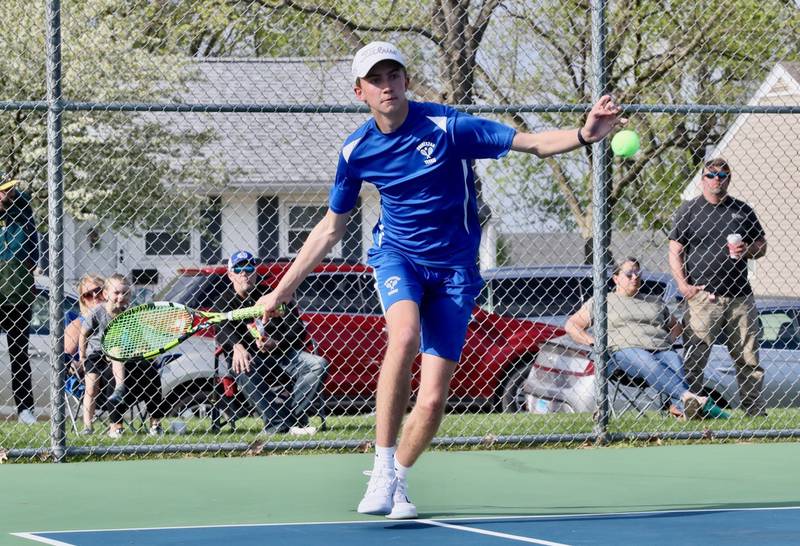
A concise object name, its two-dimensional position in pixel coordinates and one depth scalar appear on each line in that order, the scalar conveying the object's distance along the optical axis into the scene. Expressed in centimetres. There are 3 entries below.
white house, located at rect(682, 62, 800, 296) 2420
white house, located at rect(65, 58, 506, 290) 1936
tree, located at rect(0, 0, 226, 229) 1819
